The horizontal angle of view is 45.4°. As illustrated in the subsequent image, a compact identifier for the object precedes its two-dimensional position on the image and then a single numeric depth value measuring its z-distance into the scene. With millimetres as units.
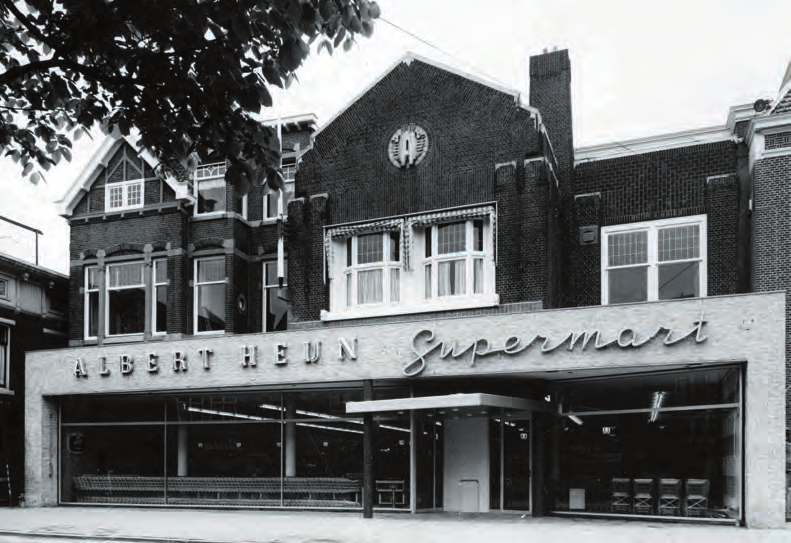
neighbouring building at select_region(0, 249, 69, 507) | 27594
